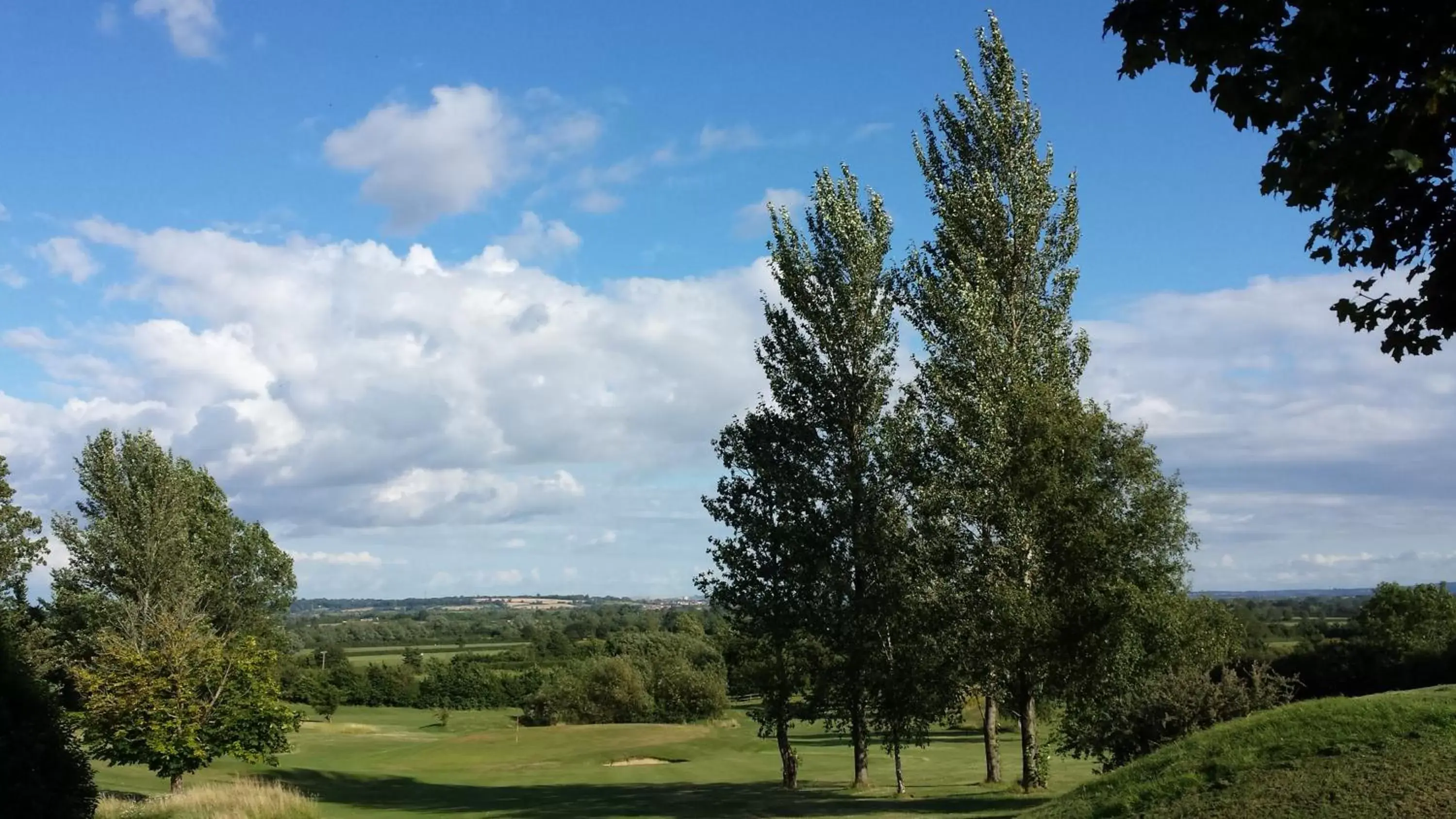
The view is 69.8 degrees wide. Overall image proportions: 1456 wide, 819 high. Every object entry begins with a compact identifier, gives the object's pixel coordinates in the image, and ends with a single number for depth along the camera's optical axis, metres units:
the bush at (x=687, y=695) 82.81
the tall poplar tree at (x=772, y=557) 30.36
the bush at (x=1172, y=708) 20.05
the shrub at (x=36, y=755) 15.03
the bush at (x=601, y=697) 79.81
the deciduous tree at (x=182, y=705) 31.98
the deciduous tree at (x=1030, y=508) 24.81
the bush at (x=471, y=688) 105.38
